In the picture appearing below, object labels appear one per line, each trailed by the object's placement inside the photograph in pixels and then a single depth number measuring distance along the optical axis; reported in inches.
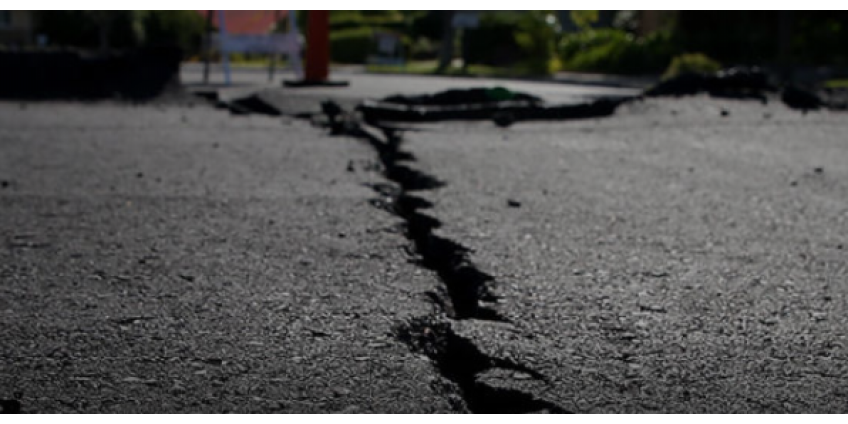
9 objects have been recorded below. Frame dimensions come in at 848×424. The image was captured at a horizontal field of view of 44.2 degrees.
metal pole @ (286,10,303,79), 534.3
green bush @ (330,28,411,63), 1097.4
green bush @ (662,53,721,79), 663.8
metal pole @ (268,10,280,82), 529.7
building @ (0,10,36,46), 975.0
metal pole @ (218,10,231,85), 517.0
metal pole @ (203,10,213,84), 548.2
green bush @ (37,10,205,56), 962.1
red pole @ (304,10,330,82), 493.2
